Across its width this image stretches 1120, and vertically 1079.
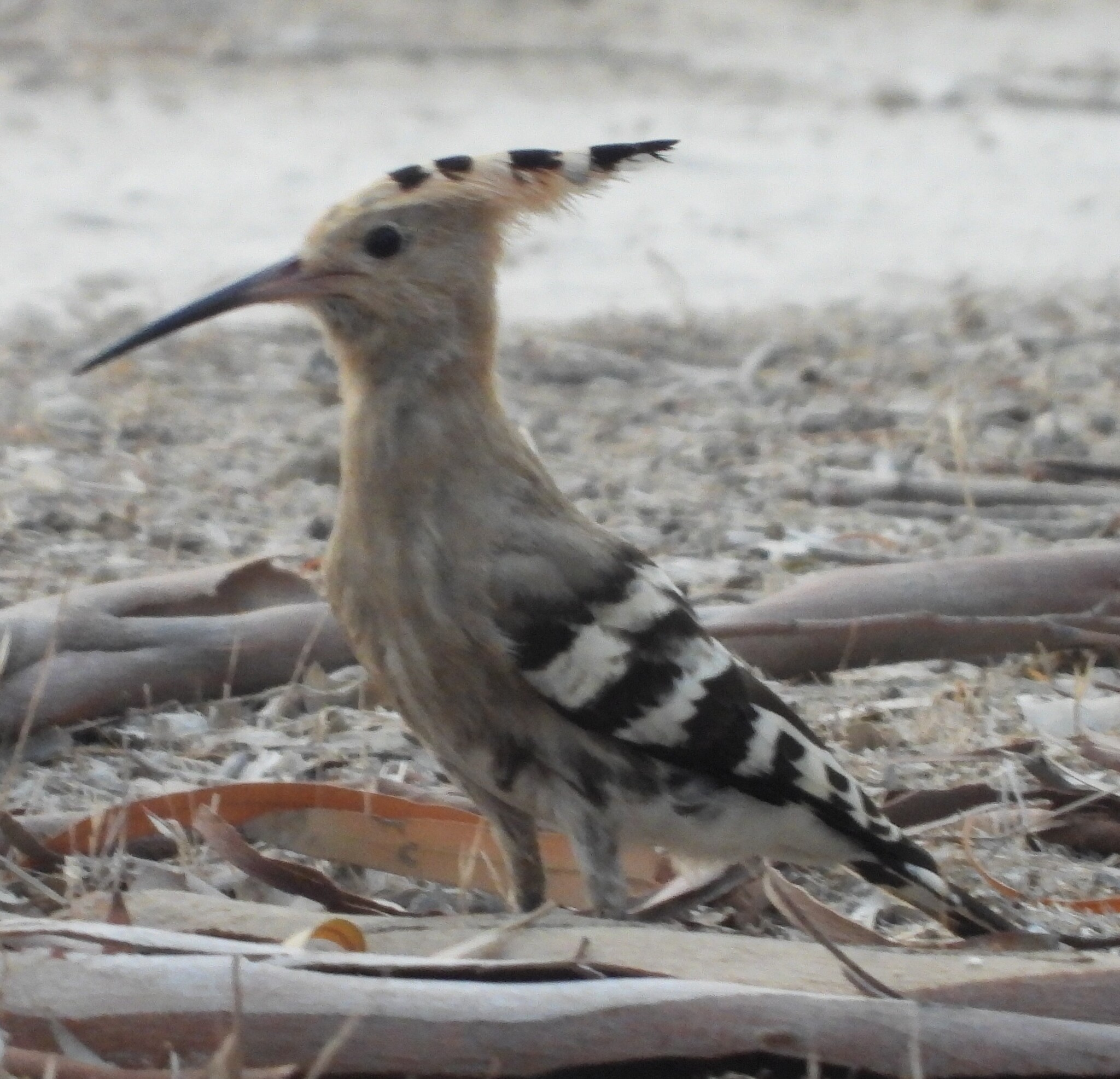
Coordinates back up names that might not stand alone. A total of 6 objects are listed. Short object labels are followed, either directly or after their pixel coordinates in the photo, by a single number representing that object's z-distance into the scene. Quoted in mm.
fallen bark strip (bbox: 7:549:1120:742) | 5816
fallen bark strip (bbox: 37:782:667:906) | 5109
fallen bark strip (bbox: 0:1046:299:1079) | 3518
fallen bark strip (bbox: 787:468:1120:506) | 8477
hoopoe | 4621
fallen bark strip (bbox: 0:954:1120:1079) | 3596
